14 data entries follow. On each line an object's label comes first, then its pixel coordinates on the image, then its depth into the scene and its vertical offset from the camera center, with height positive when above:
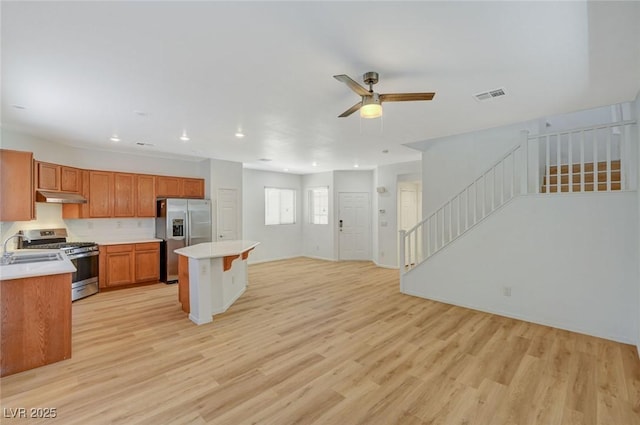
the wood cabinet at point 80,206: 5.05 +0.15
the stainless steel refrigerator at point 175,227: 5.69 -0.28
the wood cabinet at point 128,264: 5.11 -0.95
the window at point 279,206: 8.37 +0.24
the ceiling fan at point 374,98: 2.44 +1.02
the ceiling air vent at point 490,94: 2.93 +1.28
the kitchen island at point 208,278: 3.69 -0.91
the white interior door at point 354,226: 8.28 -0.37
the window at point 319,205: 8.65 +0.27
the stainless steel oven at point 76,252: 4.48 -0.63
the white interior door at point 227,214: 6.71 -0.01
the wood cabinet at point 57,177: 4.40 +0.62
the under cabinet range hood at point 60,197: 4.34 +0.28
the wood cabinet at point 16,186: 3.84 +0.40
